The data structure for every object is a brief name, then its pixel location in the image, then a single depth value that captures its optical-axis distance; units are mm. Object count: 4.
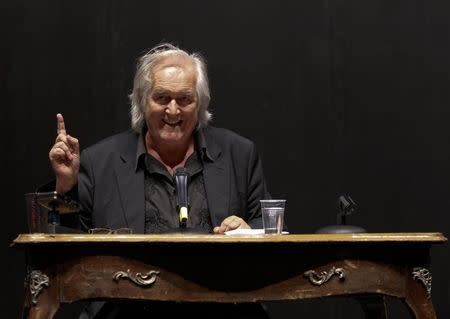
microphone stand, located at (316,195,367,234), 4718
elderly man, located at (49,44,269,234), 5460
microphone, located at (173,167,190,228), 4899
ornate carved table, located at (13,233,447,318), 4049
